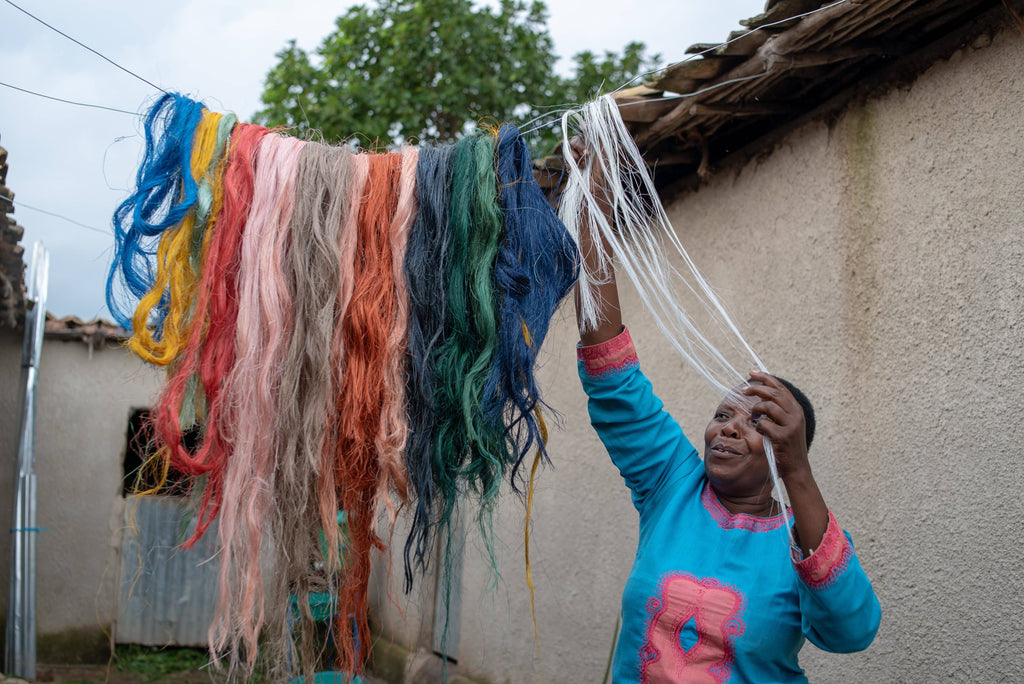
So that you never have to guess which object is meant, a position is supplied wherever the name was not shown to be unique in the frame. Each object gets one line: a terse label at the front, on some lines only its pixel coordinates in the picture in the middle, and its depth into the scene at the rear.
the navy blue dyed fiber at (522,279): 1.55
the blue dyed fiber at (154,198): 1.48
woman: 1.54
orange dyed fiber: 1.48
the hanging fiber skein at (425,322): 1.52
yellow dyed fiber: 1.46
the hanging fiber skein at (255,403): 1.41
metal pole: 5.60
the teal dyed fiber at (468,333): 1.52
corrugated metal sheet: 6.66
